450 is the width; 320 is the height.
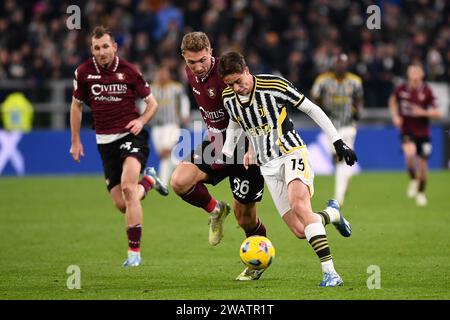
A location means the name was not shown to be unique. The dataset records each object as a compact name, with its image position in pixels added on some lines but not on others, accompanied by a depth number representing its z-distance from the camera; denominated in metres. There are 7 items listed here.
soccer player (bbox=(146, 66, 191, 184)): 38.94
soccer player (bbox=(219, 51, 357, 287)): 15.79
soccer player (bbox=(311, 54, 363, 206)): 31.72
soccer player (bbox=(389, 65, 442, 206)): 33.62
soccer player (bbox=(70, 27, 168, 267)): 19.89
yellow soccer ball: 16.75
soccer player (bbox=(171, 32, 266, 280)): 17.33
